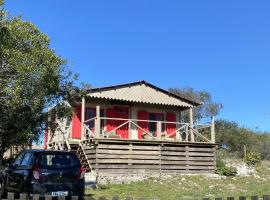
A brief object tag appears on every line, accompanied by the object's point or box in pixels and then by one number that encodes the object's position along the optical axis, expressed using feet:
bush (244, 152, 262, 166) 55.04
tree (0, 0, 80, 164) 27.37
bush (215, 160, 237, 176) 48.49
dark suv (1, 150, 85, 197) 20.67
